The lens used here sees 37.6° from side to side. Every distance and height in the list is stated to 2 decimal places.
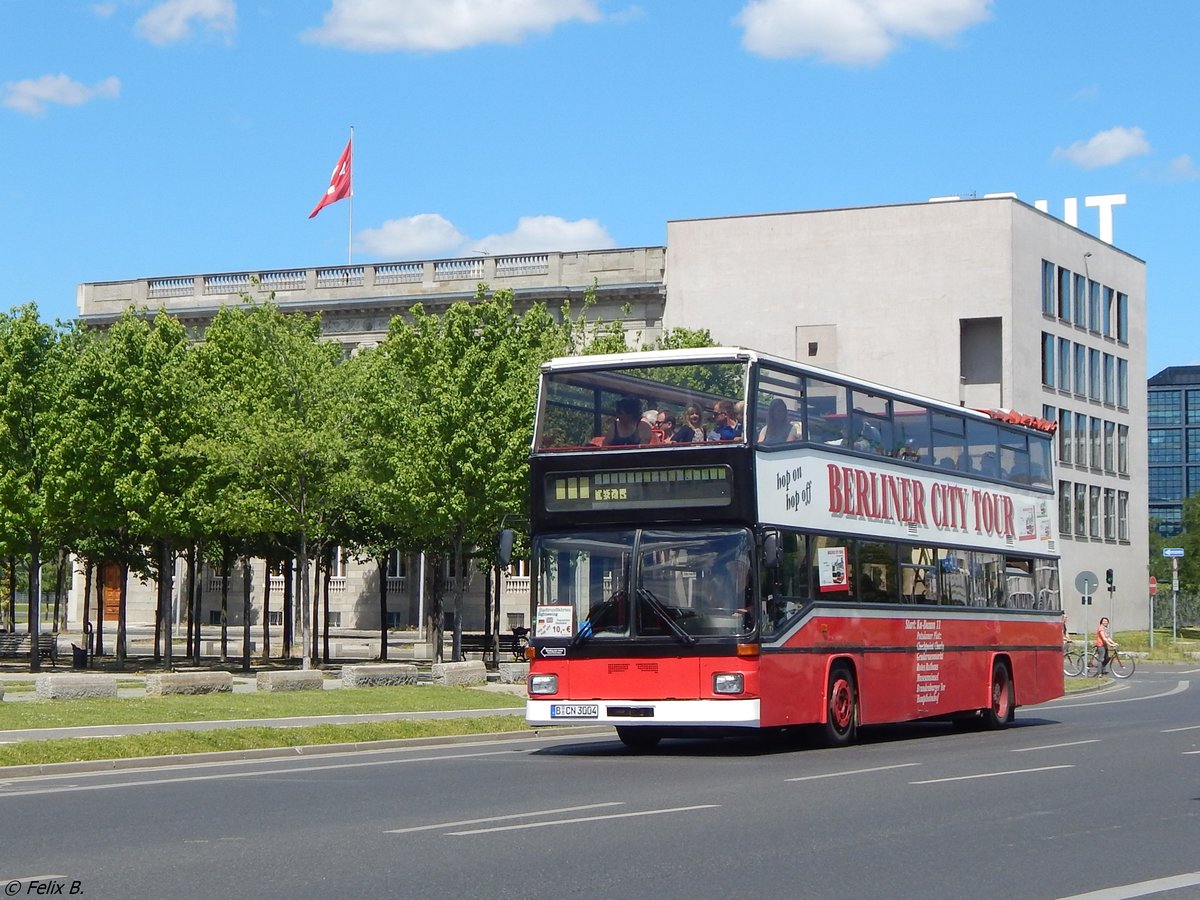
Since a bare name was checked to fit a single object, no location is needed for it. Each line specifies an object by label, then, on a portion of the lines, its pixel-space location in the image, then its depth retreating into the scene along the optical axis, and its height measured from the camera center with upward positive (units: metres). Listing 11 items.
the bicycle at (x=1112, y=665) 47.38 -2.96
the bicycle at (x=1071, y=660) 49.90 -2.87
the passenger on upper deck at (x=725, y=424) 19.61 +1.47
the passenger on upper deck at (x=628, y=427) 20.05 +1.46
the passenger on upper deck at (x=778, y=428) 19.92 +1.48
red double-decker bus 19.47 +0.10
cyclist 46.69 -2.22
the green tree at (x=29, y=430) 40.91 +2.80
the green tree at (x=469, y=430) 42.62 +3.01
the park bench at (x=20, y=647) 45.84 -2.67
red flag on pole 68.62 +14.31
